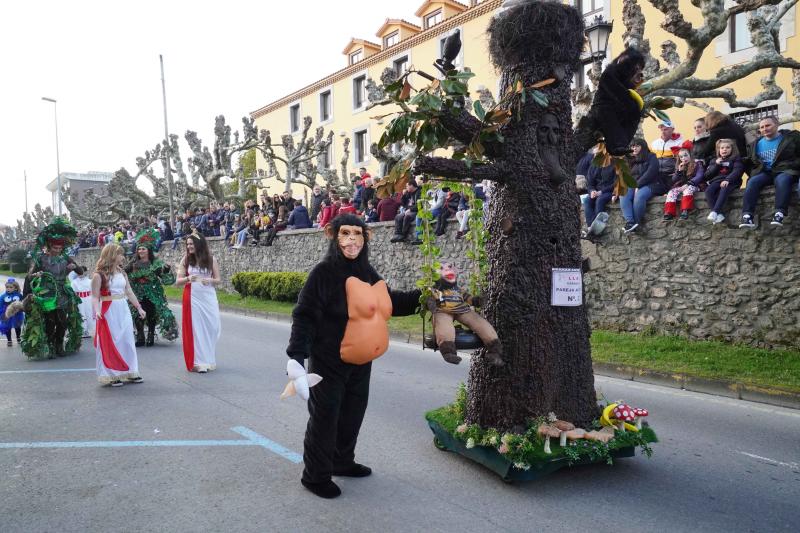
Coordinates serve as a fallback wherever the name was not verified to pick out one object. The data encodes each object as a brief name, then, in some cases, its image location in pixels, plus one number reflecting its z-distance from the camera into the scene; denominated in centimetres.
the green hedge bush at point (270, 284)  1933
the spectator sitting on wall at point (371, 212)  1823
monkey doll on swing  426
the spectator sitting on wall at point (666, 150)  1074
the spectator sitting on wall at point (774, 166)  853
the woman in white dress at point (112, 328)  800
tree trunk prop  440
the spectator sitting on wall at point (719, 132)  944
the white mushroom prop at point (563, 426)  425
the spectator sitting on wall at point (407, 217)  1595
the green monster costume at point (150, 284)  1124
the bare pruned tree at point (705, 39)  886
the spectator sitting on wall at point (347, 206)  1733
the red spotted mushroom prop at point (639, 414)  450
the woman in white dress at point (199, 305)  892
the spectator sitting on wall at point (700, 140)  977
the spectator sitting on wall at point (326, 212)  1909
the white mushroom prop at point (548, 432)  421
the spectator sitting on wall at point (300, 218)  2231
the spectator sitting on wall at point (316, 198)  2177
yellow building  1811
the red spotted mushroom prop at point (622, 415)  446
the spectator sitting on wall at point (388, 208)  1734
